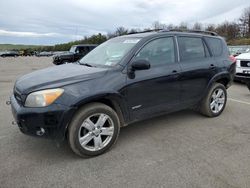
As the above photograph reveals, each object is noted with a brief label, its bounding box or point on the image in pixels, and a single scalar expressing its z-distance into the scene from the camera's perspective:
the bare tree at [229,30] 56.25
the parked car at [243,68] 7.56
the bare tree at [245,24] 58.28
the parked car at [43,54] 62.08
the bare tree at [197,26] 61.60
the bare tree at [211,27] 58.67
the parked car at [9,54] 56.90
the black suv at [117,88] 3.00
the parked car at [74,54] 18.31
